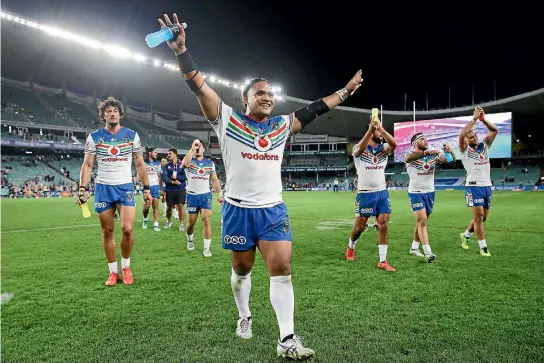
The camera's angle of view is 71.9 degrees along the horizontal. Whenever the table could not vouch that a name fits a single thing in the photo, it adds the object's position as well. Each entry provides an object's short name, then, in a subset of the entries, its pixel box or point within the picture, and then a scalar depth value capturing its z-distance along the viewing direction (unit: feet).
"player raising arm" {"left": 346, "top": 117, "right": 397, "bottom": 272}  21.35
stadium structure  142.20
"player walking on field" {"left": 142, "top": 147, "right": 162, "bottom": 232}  41.65
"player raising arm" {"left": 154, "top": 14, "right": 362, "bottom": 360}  10.46
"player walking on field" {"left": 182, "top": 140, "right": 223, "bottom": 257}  25.99
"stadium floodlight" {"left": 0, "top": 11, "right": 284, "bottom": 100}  118.42
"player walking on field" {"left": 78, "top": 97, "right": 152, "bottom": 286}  18.16
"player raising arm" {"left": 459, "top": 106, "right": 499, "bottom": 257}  24.29
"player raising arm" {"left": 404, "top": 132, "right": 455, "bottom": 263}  23.17
